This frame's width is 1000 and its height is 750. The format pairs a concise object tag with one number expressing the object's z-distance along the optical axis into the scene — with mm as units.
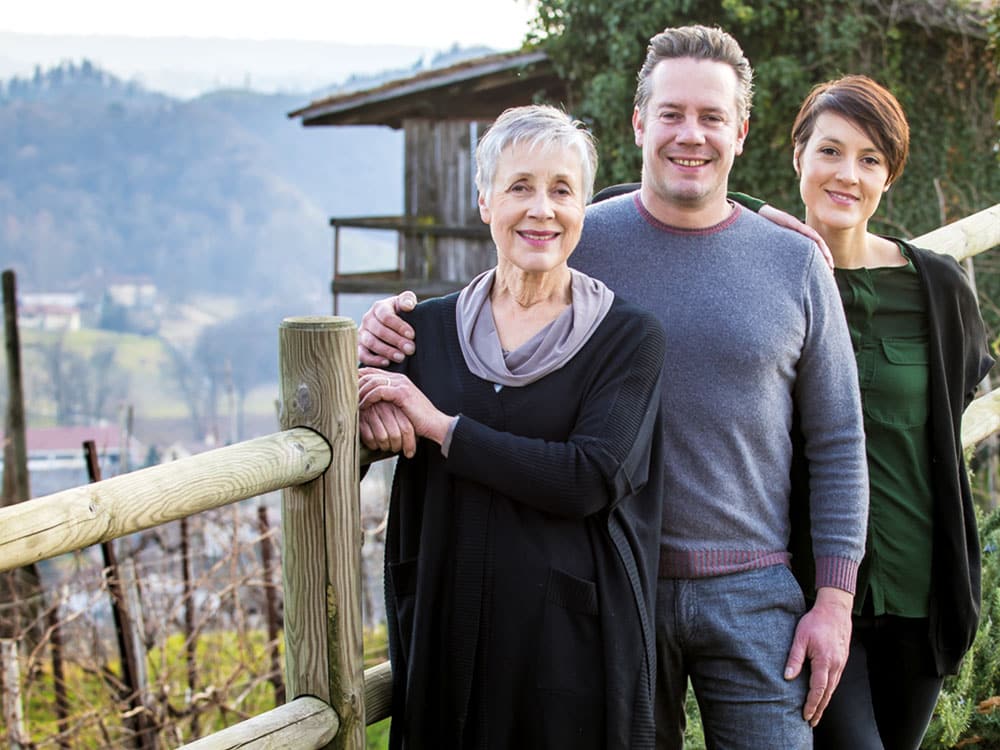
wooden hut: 14078
